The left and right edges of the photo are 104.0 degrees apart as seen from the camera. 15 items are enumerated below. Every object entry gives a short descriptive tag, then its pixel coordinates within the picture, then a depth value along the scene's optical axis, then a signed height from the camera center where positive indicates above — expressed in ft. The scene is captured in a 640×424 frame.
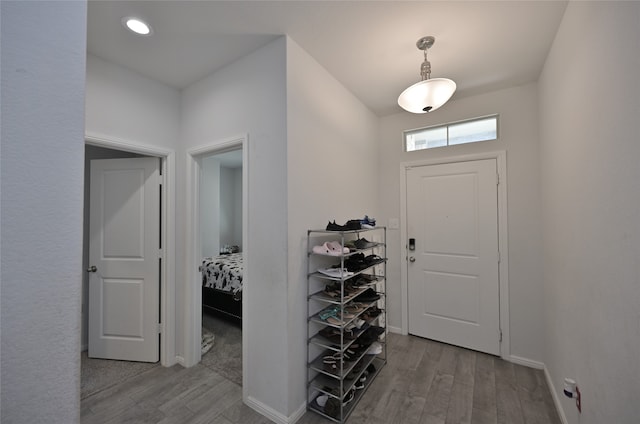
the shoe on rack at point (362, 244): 6.87 -0.76
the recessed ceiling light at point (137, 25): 5.22 +4.14
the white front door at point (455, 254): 8.19 -1.33
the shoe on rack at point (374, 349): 7.18 -3.85
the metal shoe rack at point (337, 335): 5.80 -2.98
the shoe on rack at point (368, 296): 6.93 -2.27
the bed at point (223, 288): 10.15 -2.95
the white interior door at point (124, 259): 7.73 -1.29
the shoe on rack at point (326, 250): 5.83 -0.80
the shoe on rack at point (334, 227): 6.17 -0.26
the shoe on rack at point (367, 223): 6.88 -0.19
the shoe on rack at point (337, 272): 5.75 -1.34
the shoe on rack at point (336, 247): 6.00 -0.77
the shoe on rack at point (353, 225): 6.28 -0.22
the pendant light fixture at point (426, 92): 5.25 +2.70
